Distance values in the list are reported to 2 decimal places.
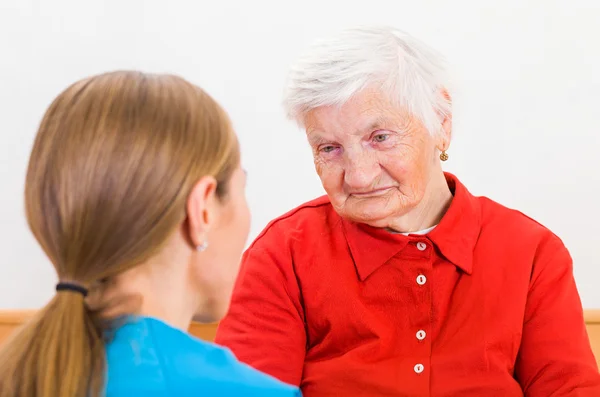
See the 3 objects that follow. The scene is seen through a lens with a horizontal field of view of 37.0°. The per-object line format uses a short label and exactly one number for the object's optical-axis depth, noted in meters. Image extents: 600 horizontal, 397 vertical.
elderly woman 1.83
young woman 1.09
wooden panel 2.54
